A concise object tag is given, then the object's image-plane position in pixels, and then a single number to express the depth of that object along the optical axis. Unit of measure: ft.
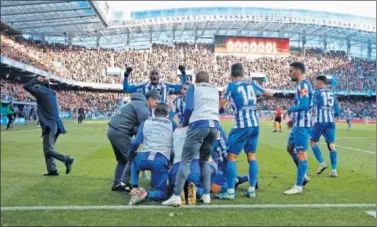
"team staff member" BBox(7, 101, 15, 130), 85.56
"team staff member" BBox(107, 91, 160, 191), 24.44
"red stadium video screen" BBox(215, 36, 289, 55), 235.20
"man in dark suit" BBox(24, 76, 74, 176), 27.99
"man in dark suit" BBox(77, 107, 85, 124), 130.93
